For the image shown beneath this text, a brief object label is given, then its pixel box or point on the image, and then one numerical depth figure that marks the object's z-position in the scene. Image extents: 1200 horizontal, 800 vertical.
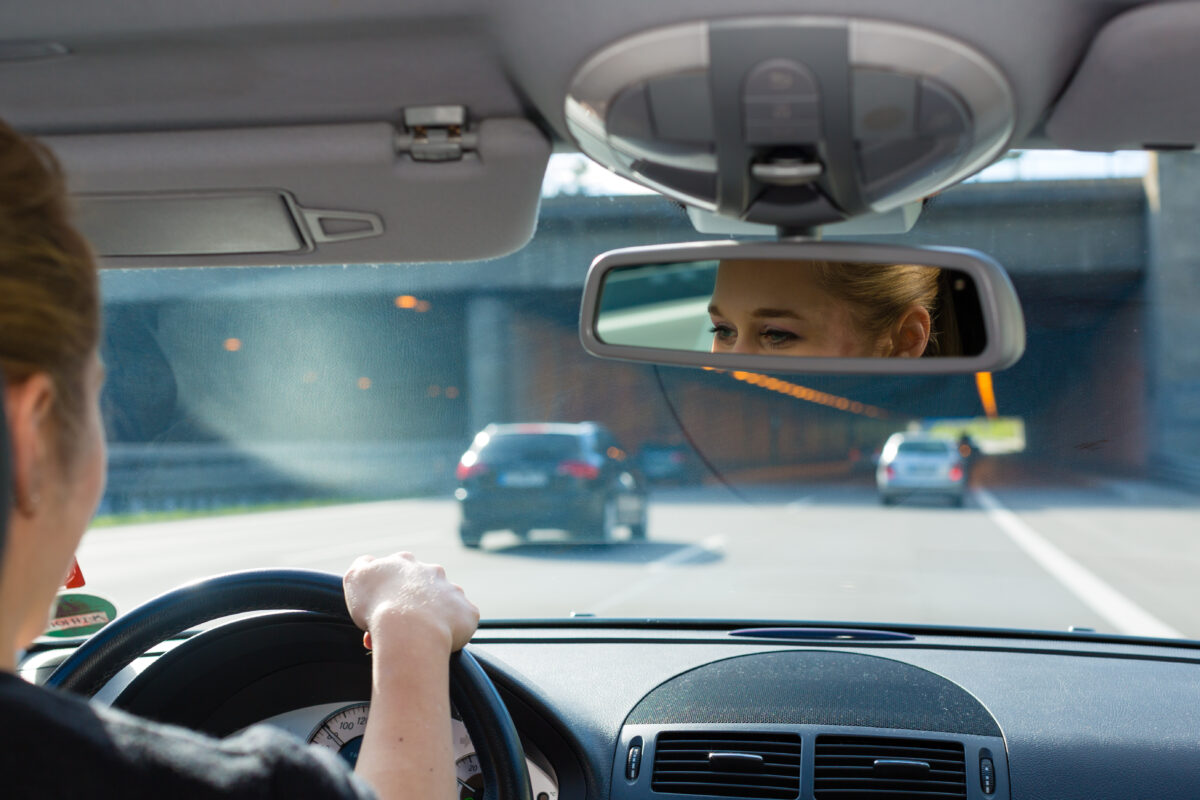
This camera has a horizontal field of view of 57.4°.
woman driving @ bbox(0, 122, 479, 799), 1.08
